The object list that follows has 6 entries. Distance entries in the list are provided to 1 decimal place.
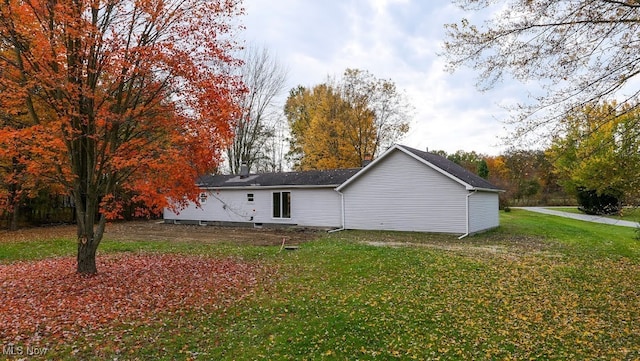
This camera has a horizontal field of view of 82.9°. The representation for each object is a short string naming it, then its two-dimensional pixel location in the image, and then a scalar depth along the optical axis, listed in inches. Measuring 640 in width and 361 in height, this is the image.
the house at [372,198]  663.1
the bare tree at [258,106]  1302.9
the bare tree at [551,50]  240.2
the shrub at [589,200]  1121.4
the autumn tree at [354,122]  1291.8
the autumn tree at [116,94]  285.7
